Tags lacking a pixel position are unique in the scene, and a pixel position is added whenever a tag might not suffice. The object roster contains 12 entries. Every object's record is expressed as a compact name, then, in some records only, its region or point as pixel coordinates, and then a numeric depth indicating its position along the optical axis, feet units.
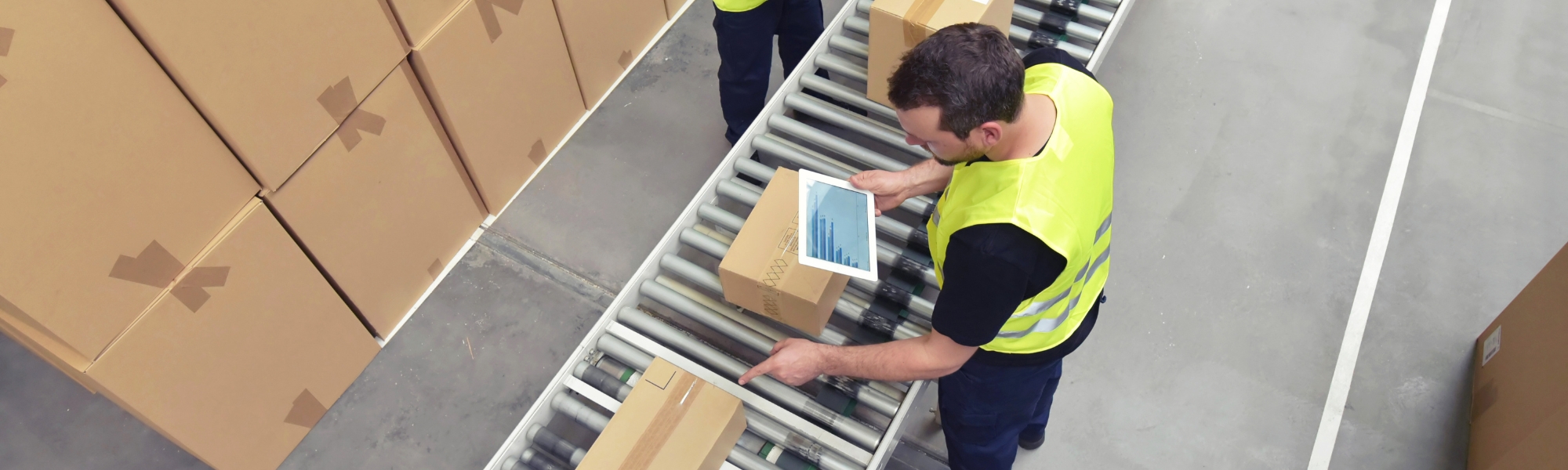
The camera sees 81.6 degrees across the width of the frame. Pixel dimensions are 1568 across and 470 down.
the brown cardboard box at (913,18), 9.21
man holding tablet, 5.66
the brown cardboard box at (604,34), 12.07
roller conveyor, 8.32
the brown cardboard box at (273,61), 7.06
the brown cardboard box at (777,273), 8.12
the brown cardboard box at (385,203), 9.19
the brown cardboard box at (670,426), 7.59
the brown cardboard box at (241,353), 8.09
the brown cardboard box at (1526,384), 8.49
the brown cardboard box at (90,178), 6.33
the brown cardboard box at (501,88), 10.14
